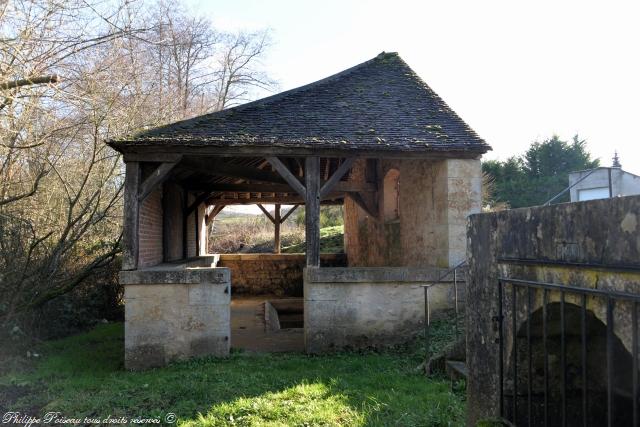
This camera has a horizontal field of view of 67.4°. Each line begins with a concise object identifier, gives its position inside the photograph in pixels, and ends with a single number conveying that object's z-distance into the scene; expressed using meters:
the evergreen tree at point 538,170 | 19.64
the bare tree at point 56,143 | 5.92
